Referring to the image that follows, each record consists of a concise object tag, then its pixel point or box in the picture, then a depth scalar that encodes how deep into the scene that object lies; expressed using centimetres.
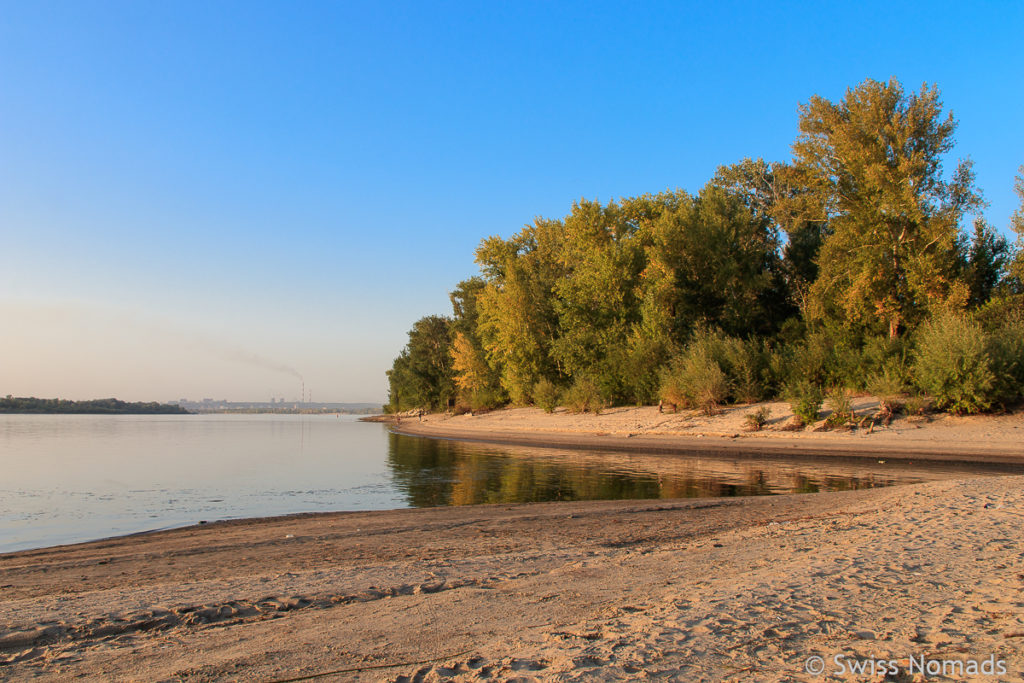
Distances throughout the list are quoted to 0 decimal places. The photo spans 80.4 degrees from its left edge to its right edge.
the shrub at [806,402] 2520
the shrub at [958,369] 2138
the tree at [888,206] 3044
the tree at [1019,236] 2995
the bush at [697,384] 3019
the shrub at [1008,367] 2133
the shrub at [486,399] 5494
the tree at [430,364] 7394
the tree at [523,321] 4772
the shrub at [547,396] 4347
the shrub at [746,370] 3030
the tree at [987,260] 3241
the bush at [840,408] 2416
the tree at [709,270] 4131
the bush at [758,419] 2672
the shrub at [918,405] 2305
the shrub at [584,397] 3881
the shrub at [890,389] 2398
